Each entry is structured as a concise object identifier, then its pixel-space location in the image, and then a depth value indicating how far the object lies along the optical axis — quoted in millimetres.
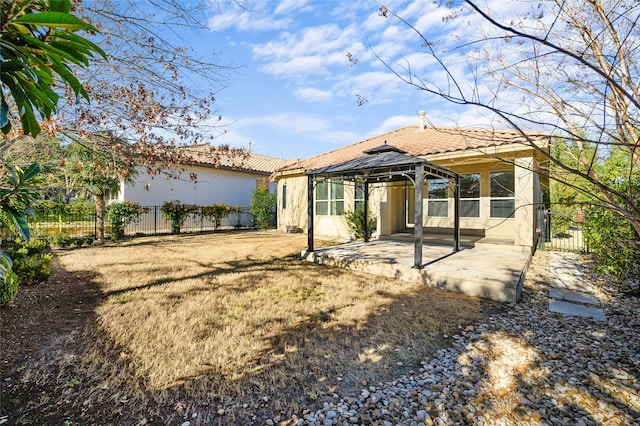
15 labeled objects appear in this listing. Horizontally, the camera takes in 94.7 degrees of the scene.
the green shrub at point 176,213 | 14961
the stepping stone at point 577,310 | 4535
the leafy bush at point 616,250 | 5488
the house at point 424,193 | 8695
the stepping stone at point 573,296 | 5223
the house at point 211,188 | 16234
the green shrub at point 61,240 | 10688
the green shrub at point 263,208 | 18016
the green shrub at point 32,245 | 7812
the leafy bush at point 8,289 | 4031
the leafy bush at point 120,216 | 12719
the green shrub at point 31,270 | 5383
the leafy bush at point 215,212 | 16469
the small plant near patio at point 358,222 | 12312
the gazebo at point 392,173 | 6655
